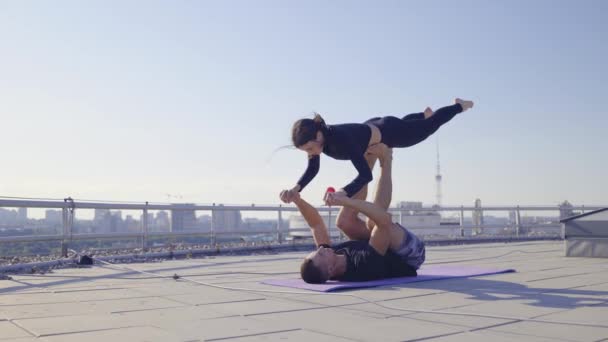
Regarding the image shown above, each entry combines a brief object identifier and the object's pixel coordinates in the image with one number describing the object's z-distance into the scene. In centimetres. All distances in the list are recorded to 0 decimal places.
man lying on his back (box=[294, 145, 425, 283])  531
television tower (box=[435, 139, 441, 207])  7764
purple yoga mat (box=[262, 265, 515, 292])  514
